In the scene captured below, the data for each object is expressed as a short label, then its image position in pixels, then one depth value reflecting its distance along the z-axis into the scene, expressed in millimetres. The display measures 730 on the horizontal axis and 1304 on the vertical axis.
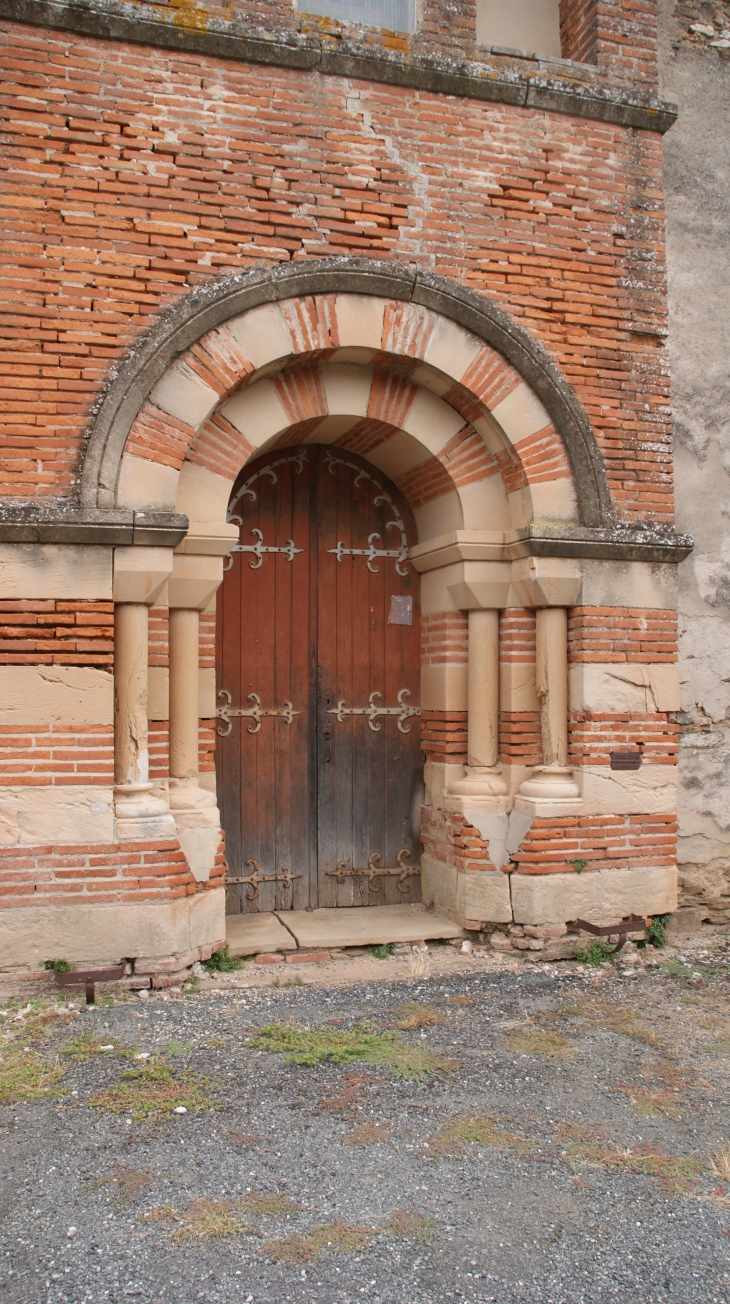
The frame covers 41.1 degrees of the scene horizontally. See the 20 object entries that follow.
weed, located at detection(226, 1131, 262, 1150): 3230
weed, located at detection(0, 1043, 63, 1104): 3539
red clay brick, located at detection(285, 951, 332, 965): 5141
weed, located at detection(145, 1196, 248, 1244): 2713
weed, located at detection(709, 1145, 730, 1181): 3113
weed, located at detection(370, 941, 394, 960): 5301
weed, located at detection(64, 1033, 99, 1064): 3875
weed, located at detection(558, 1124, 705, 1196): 3067
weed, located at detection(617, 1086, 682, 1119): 3533
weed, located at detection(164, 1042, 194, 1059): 3932
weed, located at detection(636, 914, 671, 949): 5566
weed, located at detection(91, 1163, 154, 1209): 2902
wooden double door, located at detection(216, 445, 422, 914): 5805
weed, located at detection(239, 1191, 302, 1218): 2830
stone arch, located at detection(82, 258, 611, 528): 4801
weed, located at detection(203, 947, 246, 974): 4941
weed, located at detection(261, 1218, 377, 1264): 2633
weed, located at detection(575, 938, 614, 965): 5323
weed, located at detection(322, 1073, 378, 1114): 3525
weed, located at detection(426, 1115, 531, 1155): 3238
